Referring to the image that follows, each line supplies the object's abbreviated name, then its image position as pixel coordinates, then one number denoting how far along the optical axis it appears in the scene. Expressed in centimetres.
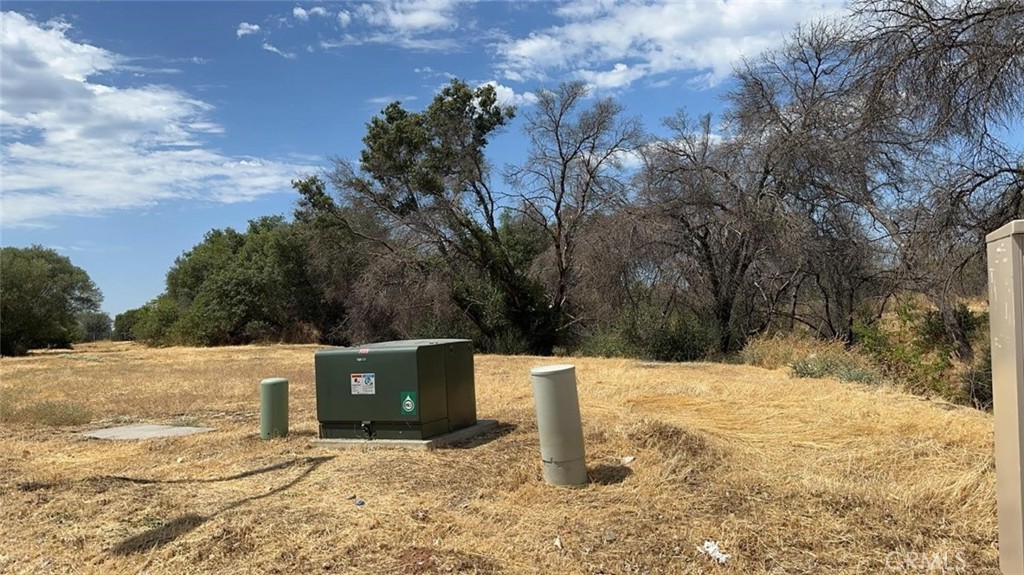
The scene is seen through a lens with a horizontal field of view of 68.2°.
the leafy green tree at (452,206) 2791
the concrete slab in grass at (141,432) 894
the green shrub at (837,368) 1181
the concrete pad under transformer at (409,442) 711
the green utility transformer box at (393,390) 725
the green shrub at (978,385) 1156
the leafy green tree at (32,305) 4144
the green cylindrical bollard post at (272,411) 822
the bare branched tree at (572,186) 2605
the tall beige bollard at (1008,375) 279
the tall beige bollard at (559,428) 556
